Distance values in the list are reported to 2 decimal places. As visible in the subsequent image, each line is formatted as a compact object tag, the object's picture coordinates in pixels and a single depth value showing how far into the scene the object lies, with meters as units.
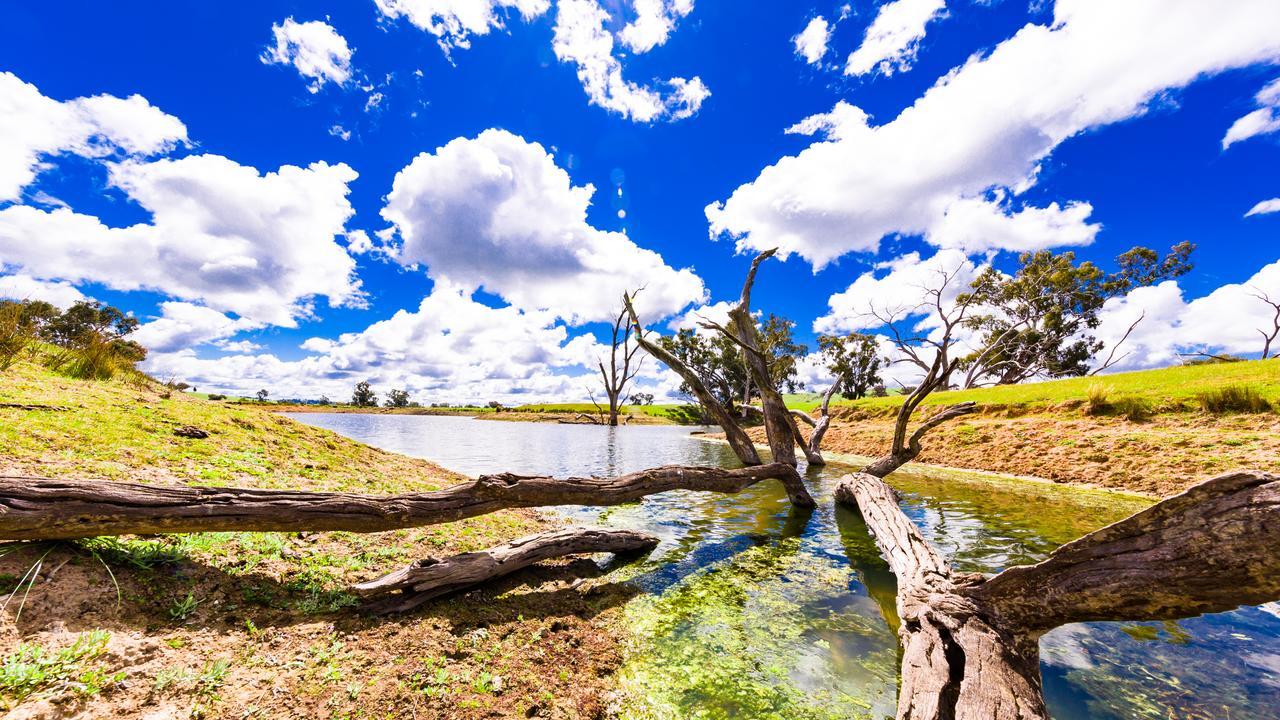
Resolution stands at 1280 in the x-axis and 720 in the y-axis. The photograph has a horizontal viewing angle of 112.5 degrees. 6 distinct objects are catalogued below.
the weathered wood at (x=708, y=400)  12.06
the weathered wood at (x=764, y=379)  11.91
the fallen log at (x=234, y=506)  3.73
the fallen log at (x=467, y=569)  4.62
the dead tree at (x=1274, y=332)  35.47
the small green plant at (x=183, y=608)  3.63
